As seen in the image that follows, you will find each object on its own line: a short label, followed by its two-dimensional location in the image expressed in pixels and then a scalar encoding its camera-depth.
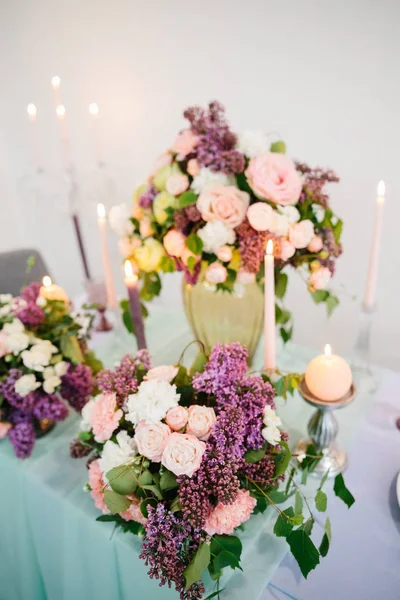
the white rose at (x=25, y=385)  0.75
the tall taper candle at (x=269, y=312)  0.71
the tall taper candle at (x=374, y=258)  0.86
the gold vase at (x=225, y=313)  0.88
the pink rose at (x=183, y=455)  0.52
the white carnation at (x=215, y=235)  0.75
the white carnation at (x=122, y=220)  0.89
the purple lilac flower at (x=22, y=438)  0.80
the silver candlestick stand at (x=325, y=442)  0.75
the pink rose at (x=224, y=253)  0.77
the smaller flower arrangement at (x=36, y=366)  0.78
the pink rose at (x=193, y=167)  0.79
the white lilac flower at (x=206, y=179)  0.78
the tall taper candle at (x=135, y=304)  0.78
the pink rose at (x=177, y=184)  0.79
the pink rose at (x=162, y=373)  0.64
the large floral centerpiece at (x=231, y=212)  0.75
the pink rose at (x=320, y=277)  0.80
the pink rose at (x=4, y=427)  0.80
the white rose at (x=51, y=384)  0.78
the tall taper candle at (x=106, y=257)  0.98
